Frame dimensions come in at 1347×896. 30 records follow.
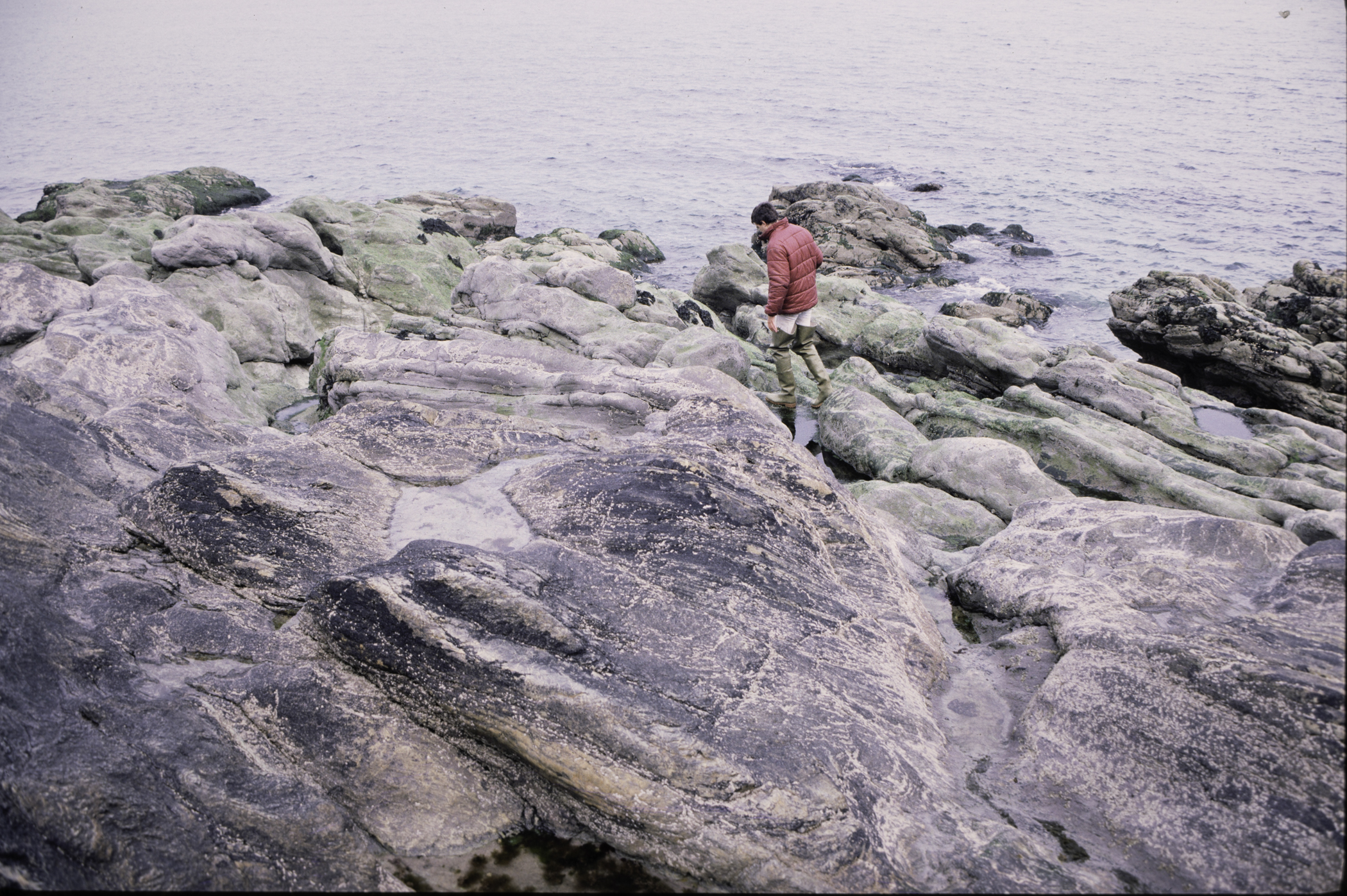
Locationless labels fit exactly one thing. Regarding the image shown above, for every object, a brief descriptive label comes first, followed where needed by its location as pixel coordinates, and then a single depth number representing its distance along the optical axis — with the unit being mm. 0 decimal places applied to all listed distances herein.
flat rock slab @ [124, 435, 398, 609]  7152
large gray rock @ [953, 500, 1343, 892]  4965
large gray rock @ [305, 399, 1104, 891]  5375
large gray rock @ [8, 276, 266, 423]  9977
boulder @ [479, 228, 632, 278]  26156
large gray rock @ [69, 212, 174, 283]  17250
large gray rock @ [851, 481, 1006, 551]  11086
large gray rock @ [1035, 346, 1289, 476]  12406
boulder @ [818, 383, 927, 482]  13594
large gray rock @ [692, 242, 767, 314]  24734
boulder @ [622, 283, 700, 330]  18594
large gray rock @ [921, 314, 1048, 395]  17203
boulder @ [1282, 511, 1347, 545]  5984
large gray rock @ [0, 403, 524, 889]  4793
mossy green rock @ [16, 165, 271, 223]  25734
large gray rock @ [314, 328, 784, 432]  11219
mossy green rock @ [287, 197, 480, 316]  21969
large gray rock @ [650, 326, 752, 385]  15453
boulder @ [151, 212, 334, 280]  17422
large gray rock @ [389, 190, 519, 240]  32094
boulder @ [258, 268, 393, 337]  19719
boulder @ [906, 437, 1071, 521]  11766
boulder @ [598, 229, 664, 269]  30953
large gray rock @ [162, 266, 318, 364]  16453
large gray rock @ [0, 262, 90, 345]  11820
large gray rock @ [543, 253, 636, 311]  18734
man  14617
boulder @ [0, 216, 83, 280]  18469
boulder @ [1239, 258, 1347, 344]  20438
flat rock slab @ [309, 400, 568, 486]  9047
